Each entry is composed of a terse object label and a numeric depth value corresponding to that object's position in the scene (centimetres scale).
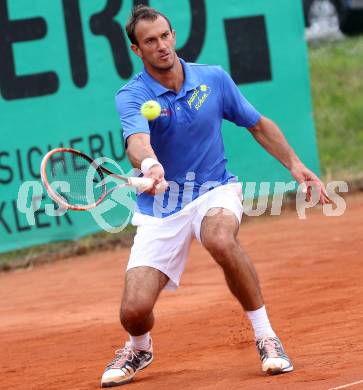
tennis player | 1178
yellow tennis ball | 1133
